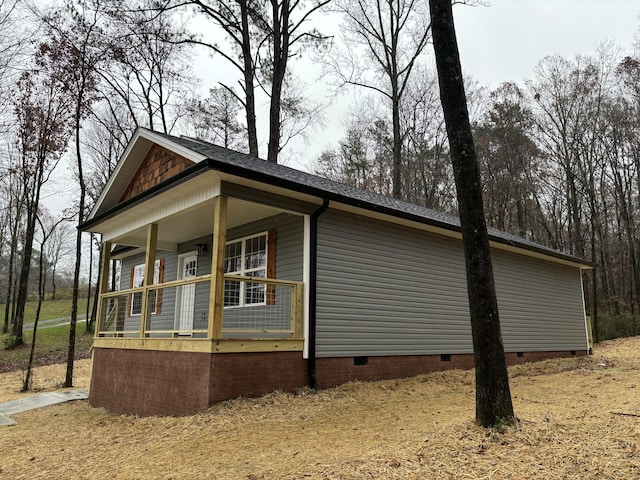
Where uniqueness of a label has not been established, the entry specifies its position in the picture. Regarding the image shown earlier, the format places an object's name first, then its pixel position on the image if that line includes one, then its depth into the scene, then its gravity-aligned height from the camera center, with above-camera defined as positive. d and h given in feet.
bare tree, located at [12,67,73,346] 39.45 +17.07
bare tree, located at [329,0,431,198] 66.90 +39.78
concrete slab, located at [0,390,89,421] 29.68 -5.61
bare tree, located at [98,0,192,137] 50.39 +31.33
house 21.45 +2.22
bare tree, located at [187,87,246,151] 65.87 +28.79
